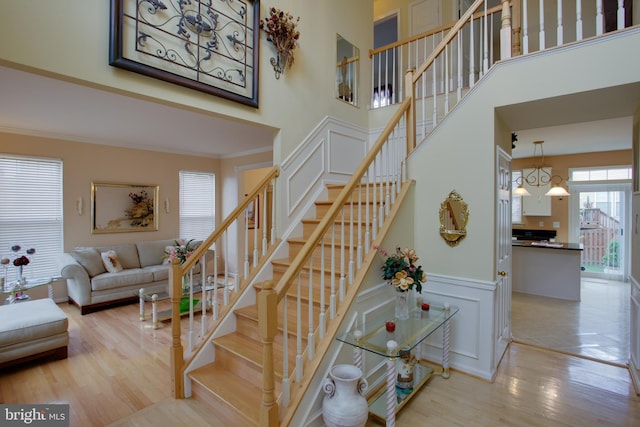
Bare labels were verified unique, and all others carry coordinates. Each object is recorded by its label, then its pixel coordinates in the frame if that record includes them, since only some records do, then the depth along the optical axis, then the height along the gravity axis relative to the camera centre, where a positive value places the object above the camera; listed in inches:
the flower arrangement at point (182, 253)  145.5 -19.0
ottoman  110.2 -44.2
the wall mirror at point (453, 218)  112.3 -1.6
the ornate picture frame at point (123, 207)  199.9 +3.4
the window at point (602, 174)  251.1 +33.8
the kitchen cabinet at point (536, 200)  277.4 +12.7
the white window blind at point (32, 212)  170.1 +0.0
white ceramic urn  73.9 -45.6
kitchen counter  200.8 -36.6
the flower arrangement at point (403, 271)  93.6 -17.7
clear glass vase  99.8 -30.0
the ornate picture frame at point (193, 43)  85.5 +52.8
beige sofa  171.5 -36.2
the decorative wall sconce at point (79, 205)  192.0 +4.5
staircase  83.5 -42.3
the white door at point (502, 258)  112.0 -17.2
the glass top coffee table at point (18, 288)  141.2 -34.5
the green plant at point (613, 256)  254.4 -33.6
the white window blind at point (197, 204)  244.8 +6.8
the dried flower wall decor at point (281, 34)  121.0 +70.8
